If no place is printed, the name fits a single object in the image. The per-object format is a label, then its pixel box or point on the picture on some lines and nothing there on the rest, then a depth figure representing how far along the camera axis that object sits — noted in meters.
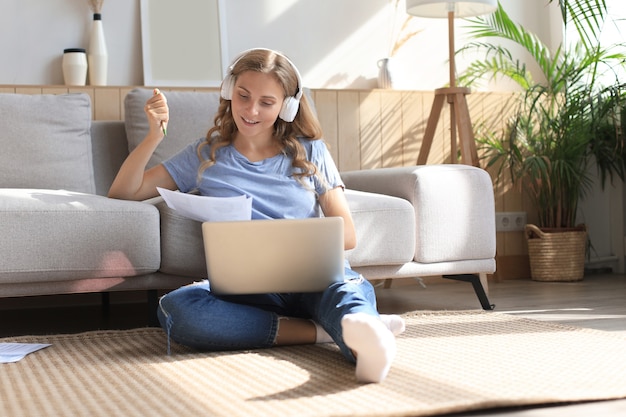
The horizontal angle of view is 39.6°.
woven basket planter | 3.93
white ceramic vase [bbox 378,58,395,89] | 3.95
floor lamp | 3.61
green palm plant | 3.92
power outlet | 4.13
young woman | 2.02
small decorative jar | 3.46
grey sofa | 2.31
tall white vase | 3.51
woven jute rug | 1.50
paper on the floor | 2.01
